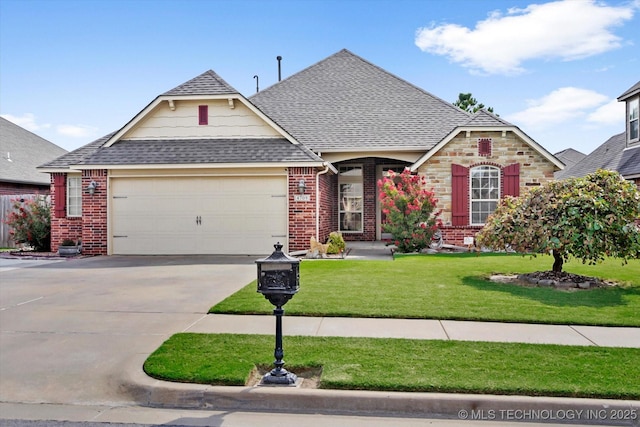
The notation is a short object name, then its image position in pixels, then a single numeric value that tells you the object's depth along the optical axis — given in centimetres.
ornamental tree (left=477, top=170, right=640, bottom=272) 909
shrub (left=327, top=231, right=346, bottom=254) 1497
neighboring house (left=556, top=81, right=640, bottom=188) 1909
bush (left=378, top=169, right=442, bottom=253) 1552
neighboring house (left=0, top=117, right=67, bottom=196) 2434
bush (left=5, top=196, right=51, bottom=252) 1758
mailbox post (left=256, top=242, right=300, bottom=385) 475
